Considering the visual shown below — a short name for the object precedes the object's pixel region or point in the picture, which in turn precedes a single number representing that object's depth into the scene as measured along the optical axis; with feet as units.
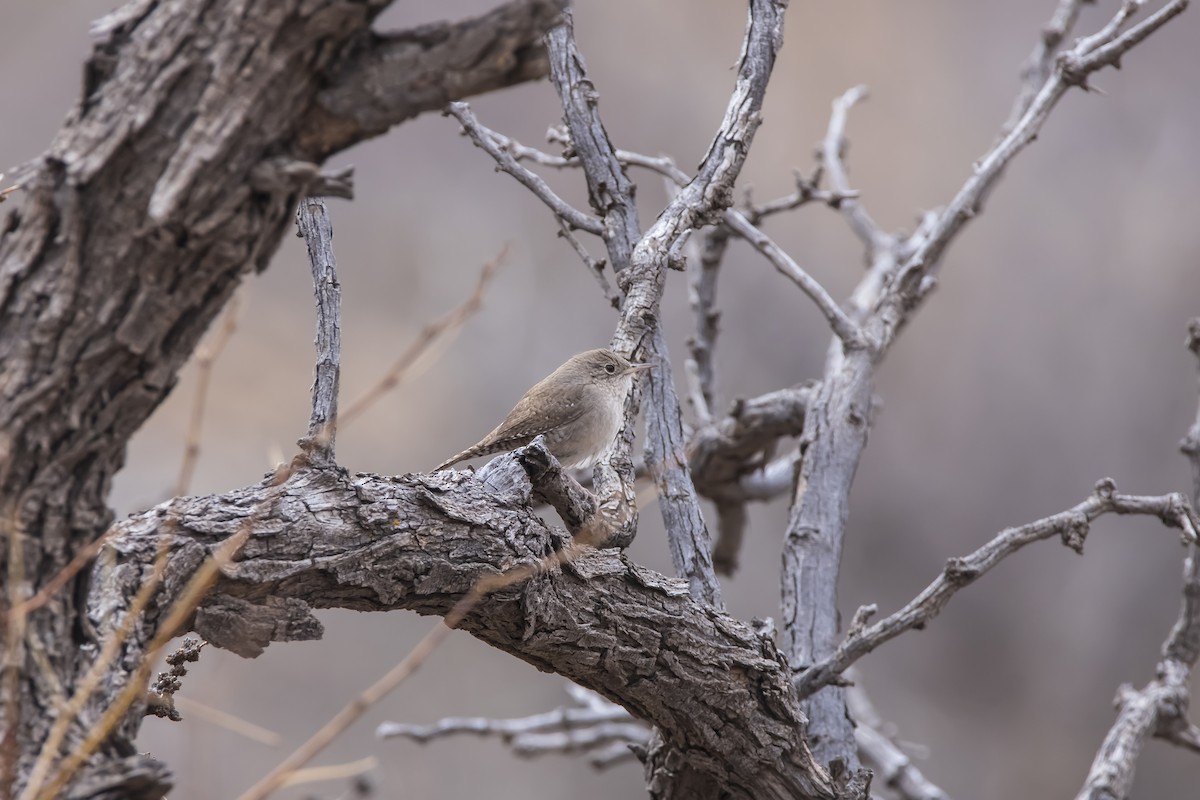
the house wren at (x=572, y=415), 28.89
